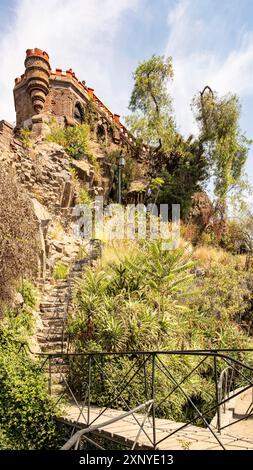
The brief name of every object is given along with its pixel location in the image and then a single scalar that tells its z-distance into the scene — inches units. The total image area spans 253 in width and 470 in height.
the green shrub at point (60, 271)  452.1
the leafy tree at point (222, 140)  805.2
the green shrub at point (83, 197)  640.9
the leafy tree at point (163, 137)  808.3
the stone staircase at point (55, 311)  332.2
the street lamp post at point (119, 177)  668.0
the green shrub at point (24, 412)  227.1
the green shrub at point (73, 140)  704.4
